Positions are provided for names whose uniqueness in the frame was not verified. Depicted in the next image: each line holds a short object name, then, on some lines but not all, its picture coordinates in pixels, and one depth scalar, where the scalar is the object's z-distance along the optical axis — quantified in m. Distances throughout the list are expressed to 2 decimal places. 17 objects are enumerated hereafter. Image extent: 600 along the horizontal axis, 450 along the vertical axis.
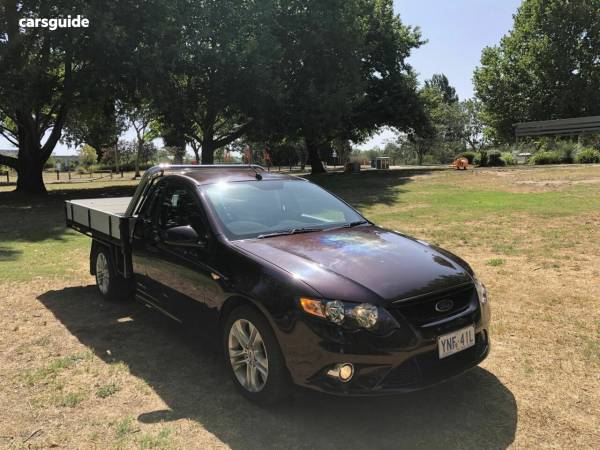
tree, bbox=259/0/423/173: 23.25
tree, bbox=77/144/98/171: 70.69
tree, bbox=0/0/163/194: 16.67
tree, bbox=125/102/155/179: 42.68
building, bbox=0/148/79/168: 80.89
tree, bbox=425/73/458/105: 94.94
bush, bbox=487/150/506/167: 30.08
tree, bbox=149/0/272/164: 19.20
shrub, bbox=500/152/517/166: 30.30
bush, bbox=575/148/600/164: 26.20
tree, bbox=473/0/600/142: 40.75
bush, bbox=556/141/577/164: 27.61
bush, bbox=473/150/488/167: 30.97
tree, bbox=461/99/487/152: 76.12
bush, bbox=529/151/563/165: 27.89
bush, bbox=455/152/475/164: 36.55
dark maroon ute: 3.06
